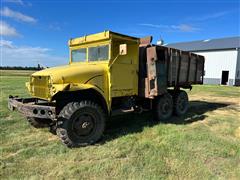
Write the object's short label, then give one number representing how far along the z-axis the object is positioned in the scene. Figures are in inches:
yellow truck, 161.3
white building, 902.6
